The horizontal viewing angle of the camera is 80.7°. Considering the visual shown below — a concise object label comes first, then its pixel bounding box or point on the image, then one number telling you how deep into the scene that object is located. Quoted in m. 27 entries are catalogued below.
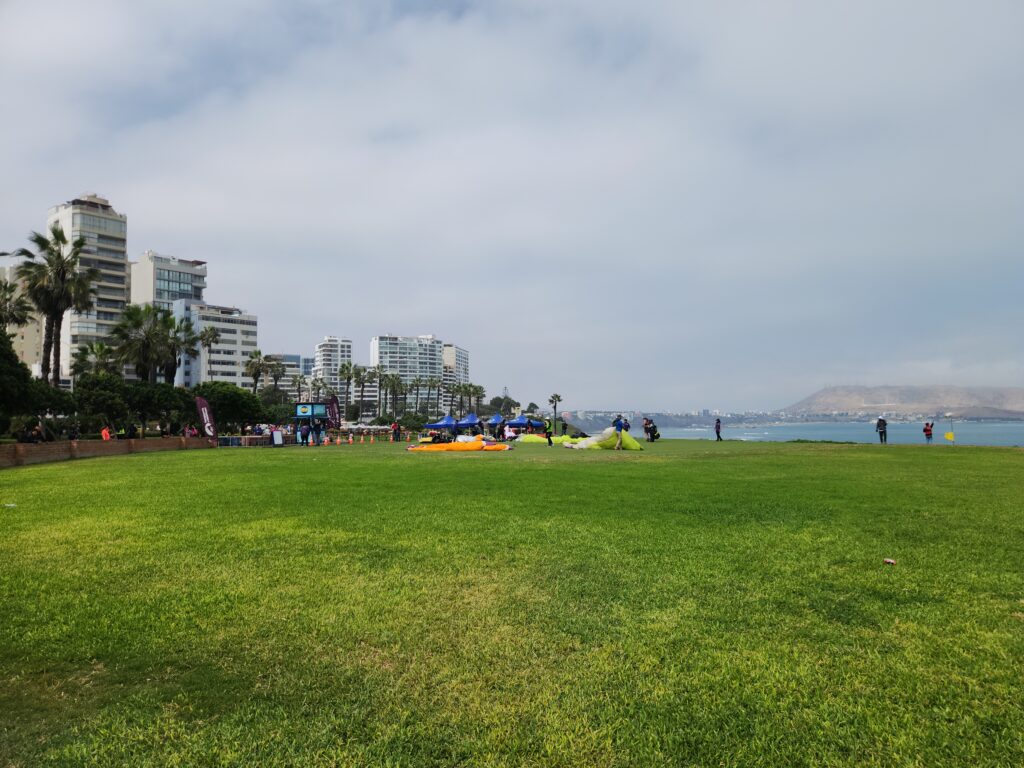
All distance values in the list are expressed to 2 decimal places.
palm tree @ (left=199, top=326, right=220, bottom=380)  79.07
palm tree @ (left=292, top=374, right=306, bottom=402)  156.27
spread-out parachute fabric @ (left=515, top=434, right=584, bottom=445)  40.94
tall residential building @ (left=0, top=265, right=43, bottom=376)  109.75
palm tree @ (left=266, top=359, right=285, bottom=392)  106.88
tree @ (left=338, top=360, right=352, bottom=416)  142.62
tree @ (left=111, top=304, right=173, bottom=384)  52.59
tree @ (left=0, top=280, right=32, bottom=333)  46.97
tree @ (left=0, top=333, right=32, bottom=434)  27.67
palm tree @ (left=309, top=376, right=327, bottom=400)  169.50
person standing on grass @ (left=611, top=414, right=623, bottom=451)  28.95
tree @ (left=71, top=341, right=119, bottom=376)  65.16
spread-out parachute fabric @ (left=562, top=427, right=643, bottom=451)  30.22
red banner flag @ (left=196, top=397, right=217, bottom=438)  39.36
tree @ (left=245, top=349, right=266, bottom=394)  103.96
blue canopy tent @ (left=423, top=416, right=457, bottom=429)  53.56
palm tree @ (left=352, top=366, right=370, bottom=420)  145.38
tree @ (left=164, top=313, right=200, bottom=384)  55.76
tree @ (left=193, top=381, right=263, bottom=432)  58.78
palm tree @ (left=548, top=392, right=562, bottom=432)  134.12
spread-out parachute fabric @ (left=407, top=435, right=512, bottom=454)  32.22
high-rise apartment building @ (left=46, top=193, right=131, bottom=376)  102.62
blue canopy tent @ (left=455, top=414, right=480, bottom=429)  53.23
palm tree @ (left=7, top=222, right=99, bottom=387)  39.34
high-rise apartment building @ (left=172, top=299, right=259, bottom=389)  124.81
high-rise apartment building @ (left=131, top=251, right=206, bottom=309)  121.69
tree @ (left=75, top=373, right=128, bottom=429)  46.03
